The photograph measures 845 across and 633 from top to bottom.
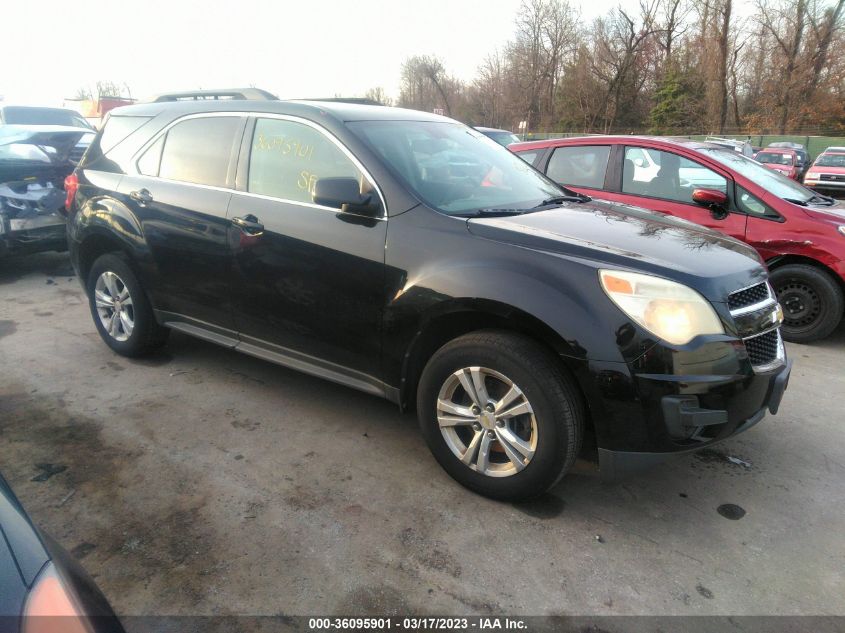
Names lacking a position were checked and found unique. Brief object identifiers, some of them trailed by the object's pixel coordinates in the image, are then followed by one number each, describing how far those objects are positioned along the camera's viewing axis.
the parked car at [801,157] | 20.38
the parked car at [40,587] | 1.11
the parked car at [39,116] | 11.73
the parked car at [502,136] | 14.29
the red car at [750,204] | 4.93
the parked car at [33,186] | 6.56
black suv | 2.43
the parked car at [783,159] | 19.34
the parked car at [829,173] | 17.58
